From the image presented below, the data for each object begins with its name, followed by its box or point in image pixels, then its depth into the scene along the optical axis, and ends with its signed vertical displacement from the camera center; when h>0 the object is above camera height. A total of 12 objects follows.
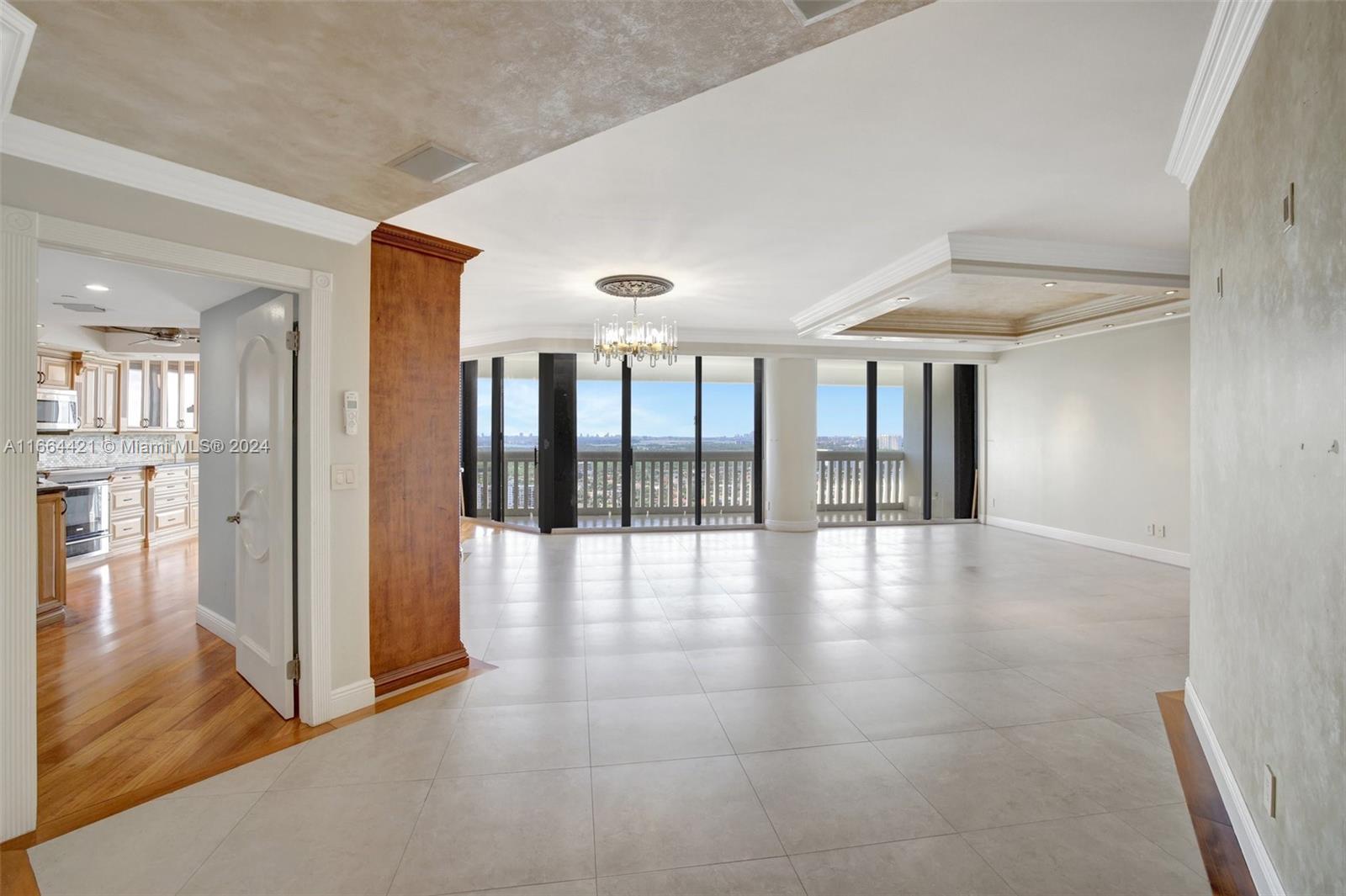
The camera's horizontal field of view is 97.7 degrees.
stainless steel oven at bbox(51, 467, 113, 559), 5.48 -0.59
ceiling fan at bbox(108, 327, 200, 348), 6.74 +1.29
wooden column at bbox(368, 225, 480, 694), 2.99 -0.05
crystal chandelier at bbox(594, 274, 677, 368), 5.29 +1.06
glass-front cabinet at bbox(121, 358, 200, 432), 7.14 +0.68
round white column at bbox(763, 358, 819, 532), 8.04 +0.09
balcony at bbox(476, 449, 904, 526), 8.39 -0.55
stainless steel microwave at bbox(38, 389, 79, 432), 5.83 +0.38
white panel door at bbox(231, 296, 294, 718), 2.79 -0.28
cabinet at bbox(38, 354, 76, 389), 6.05 +0.80
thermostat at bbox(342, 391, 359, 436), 2.81 +0.18
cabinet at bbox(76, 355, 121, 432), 6.53 +0.63
